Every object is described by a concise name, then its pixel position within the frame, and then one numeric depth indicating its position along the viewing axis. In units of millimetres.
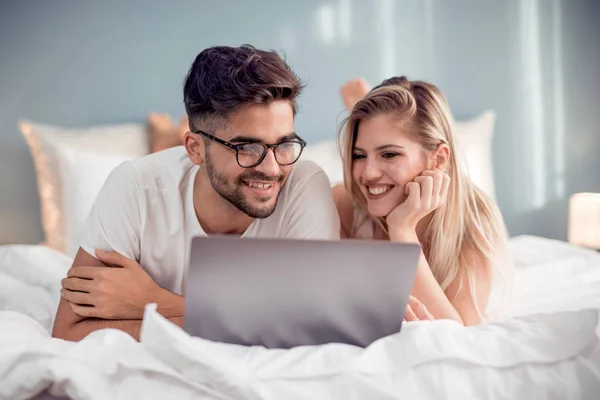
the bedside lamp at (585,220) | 3117
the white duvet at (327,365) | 949
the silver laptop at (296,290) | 993
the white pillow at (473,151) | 2799
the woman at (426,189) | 1732
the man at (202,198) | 1472
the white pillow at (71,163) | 2518
